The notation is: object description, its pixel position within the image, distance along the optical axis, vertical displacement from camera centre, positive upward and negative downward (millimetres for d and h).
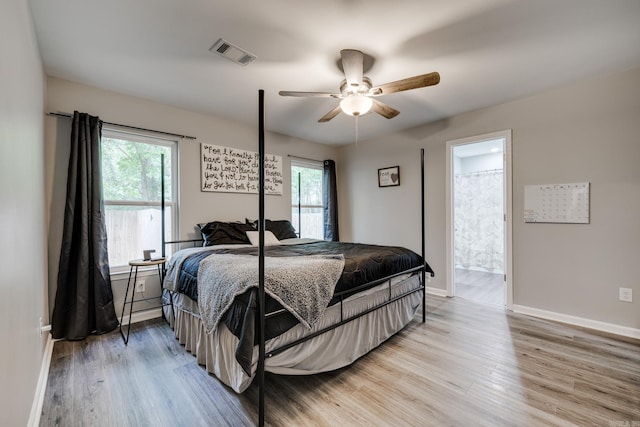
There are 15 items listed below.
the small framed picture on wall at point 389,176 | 4276 +573
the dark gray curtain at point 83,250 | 2447 -313
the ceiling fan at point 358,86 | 2016 +973
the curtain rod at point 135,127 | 2510 +928
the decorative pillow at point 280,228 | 3615 -194
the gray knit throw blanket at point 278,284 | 1606 -435
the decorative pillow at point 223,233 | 3080 -222
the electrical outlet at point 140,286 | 2933 -756
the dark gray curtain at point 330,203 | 4902 +180
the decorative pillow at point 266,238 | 3184 -291
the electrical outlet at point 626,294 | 2518 -778
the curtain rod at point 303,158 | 4452 +930
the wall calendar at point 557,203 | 2748 +83
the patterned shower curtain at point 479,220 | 5082 -167
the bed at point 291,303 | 1579 -625
